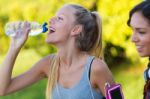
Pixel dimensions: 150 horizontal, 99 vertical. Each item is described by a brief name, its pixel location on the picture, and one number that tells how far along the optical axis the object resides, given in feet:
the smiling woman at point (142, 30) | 8.11
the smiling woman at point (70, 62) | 9.50
